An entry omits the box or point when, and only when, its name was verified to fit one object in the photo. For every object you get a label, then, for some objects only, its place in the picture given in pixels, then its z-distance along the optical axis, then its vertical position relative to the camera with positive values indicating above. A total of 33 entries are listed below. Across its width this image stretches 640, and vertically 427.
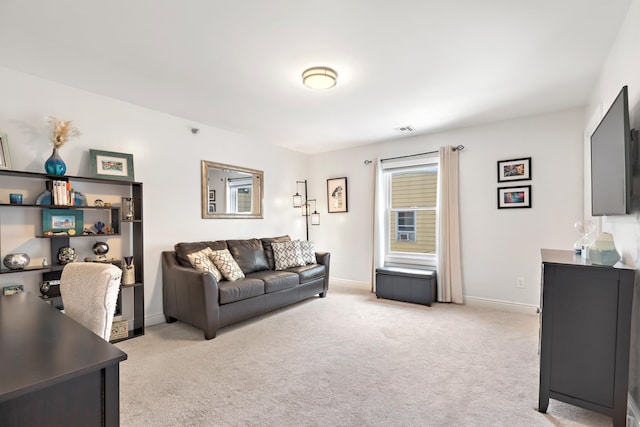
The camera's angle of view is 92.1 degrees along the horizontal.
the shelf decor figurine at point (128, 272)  3.21 -0.63
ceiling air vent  4.36 +1.18
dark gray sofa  3.16 -0.89
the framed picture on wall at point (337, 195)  5.59 +0.30
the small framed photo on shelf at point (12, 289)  2.57 -0.65
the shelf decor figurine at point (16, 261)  2.55 -0.41
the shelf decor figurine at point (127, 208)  3.29 +0.04
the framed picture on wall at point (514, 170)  3.90 +0.53
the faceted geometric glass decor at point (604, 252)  1.83 -0.25
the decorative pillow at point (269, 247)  4.54 -0.54
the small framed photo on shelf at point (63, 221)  2.81 -0.09
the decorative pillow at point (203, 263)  3.41 -0.58
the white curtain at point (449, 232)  4.37 -0.31
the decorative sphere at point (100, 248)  3.08 -0.36
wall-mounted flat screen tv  1.65 +0.30
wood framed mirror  4.25 +0.31
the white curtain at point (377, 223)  5.13 -0.20
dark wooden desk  0.85 -0.48
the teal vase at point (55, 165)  2.73 +0.42
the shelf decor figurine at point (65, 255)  2.88 -0.41
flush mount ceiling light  2.62 +1.16
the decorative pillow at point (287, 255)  4.49 -0.65
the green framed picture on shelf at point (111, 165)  3.09 +0.49
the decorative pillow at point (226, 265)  3.61 -0.64
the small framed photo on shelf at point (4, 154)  2.54 +0.49
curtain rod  4.41 +0.88
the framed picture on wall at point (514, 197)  3.91 +0.17
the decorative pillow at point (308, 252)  4.75 -0.64
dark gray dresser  1.74 -0.75
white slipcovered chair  1.57 -0.44
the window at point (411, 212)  4.87 -0.02
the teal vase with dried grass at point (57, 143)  2.73 +0.63
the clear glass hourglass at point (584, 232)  2.62 -0.19
